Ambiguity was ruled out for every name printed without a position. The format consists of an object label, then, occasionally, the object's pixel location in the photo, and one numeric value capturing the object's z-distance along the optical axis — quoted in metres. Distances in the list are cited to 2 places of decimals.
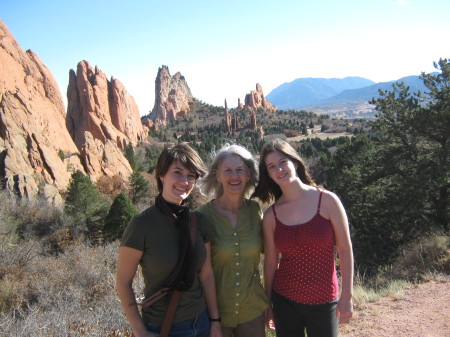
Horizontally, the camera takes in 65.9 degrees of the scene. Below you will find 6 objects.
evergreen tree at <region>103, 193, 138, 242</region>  20.20
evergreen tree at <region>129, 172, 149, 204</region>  31.33
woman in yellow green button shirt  2.60
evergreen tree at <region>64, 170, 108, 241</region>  23.19
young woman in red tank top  2.56
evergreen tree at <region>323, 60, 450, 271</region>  12.52
